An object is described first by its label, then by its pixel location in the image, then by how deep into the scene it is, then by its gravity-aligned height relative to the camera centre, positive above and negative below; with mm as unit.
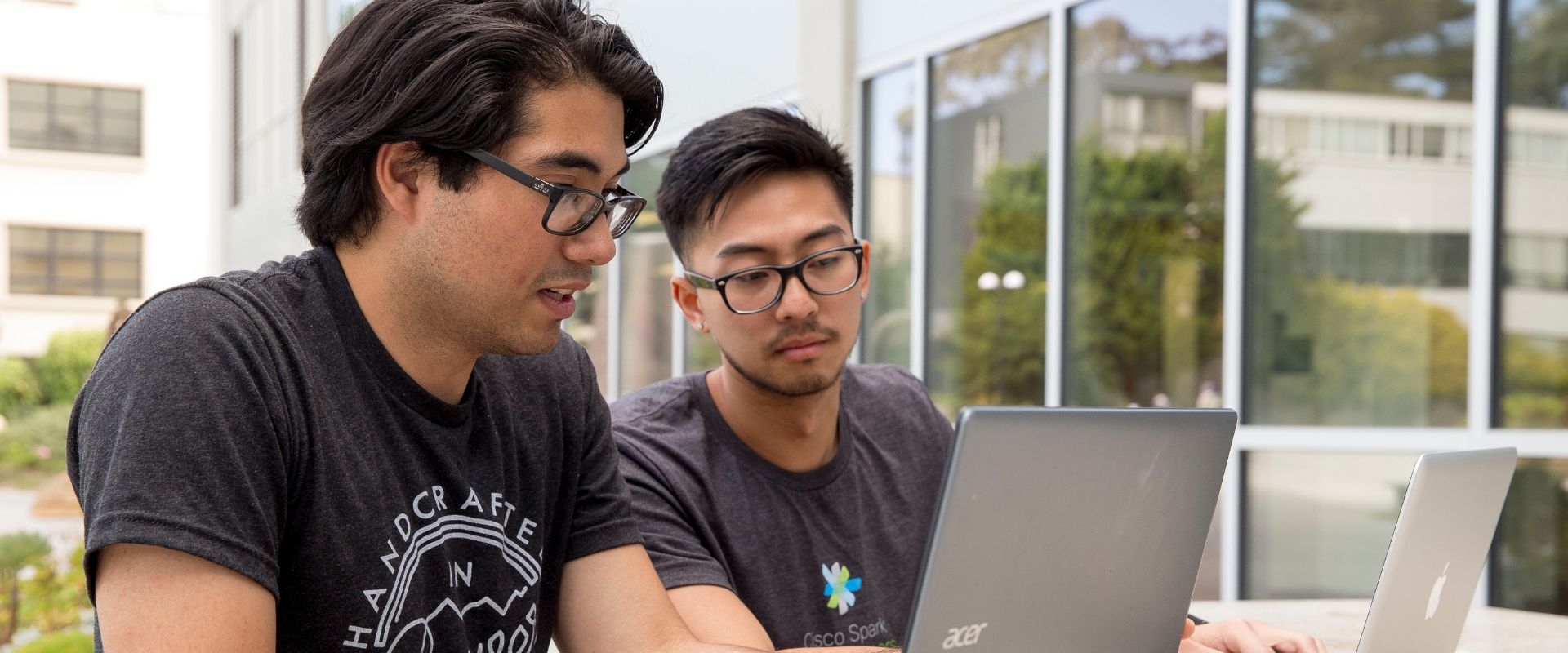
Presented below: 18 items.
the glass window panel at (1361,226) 3508 +250
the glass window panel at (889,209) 5578 +434
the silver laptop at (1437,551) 1494 -279
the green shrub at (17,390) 11477 -797
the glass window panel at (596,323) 8211 -100
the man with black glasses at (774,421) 1964 -175
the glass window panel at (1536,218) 3279 +247
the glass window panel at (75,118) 16453 +2336
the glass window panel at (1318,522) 3744 -604
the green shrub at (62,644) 6055 -1582
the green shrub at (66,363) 12281 -600
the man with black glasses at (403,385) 1154 -80
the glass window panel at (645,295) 7227 +76
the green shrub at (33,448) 9750 -1082
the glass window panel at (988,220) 4773 +350
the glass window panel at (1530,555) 3391 -613
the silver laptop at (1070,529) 1052 -187
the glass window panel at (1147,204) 4070 +351
